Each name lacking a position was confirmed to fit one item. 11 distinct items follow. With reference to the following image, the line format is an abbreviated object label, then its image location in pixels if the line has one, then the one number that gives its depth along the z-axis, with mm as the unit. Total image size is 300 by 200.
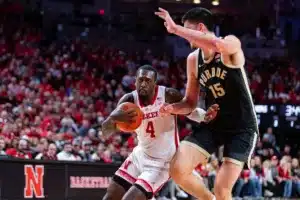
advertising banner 11250
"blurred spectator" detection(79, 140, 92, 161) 14163
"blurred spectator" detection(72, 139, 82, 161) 13914
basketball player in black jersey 6258
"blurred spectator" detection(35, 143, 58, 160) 13081
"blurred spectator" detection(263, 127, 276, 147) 19281
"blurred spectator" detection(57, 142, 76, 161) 13406
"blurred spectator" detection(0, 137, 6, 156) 12594
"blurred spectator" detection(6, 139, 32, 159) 12688
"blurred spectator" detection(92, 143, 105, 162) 14305
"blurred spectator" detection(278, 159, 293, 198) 17484
